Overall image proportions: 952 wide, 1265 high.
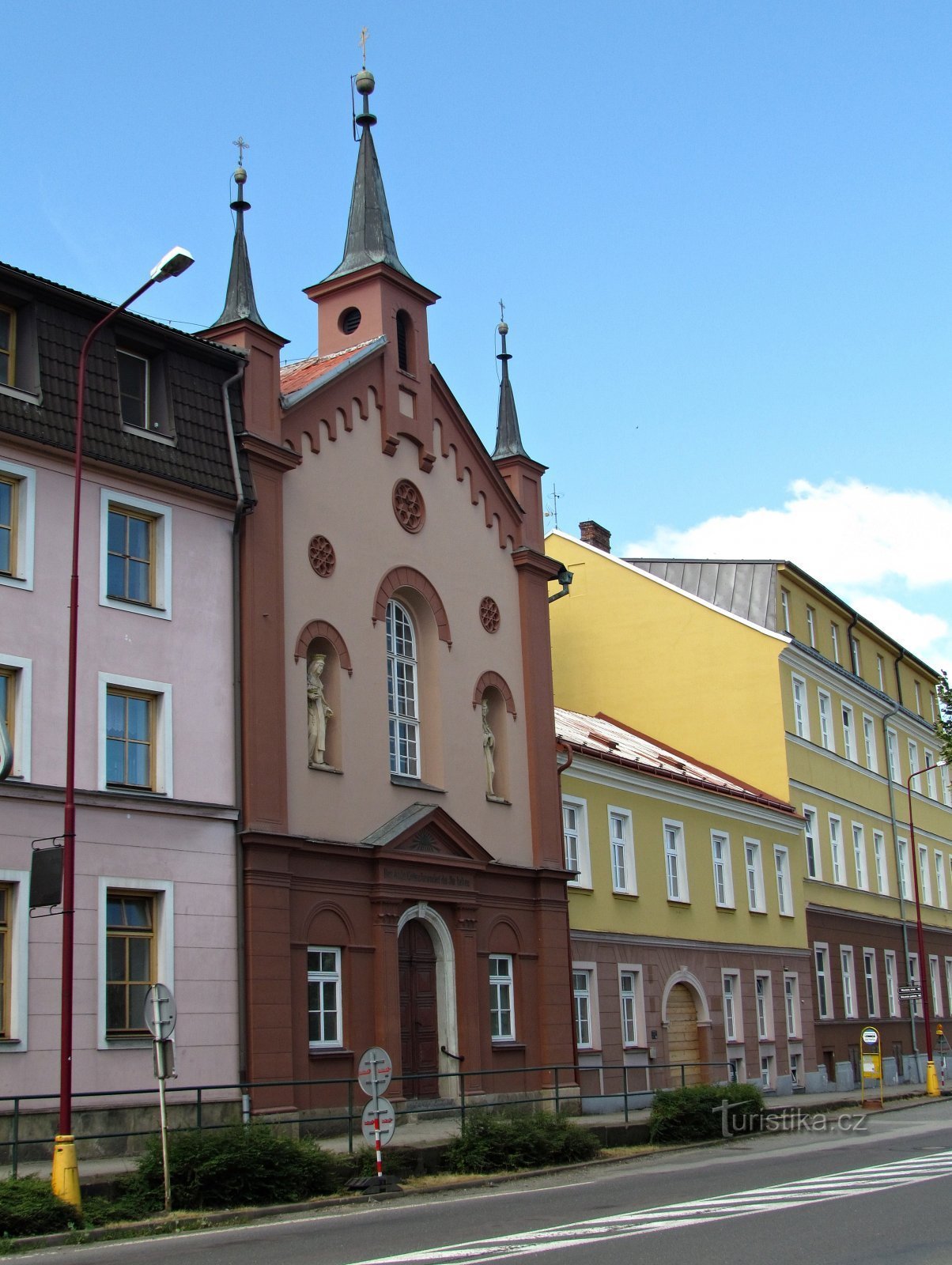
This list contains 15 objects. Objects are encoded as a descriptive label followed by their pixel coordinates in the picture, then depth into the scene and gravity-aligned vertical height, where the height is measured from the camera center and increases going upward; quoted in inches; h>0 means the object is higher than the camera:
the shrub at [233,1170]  666.2 -69.9
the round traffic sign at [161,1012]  673.6 -2.6
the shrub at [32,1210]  581.0 -72.7
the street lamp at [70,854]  623.2 +64.2
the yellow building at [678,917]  1301.7 +63.2
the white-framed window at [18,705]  780.0 +148.3
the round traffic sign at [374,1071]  735.7 -32.7
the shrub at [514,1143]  814.5 -77.6
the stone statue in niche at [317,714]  965.8 +172.1
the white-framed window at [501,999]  1091.9 -3.4
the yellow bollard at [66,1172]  617.3 -62.4
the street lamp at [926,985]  1589.6 -7.7
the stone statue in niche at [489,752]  1141.1 +171.0
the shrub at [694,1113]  1002.7 -79.6
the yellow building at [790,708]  1750.7 +313.0
